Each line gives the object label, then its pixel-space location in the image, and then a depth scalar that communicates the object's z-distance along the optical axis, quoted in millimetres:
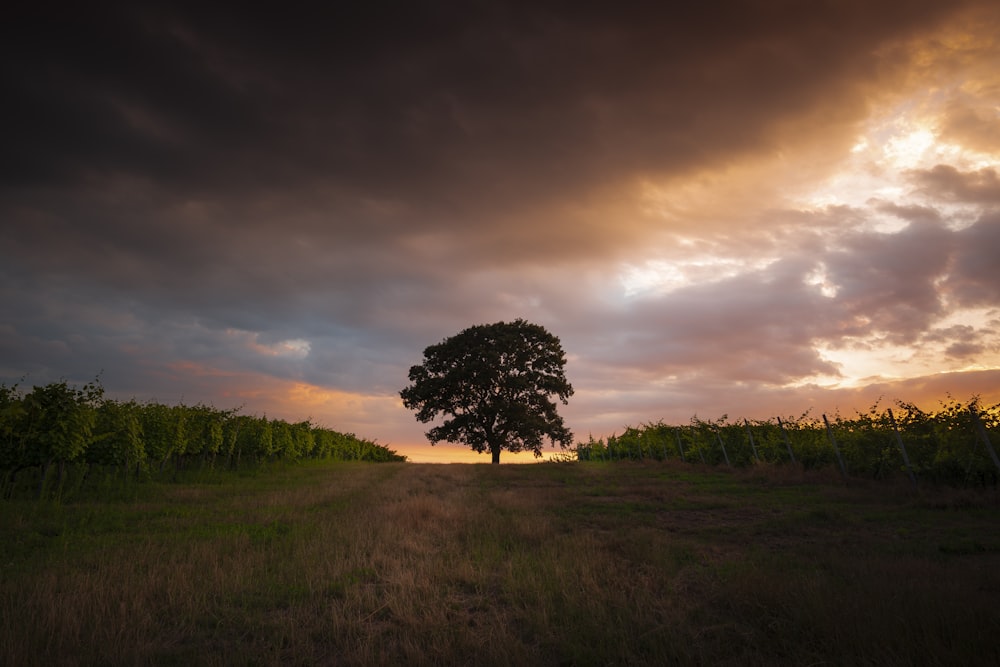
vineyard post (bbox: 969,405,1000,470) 12422
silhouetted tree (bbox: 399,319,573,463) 38906
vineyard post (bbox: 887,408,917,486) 14648
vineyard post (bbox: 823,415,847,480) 16969
